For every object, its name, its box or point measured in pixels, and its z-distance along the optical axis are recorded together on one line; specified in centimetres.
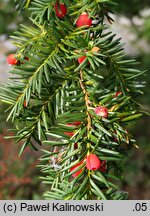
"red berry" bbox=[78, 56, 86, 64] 35
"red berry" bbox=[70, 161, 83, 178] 35
